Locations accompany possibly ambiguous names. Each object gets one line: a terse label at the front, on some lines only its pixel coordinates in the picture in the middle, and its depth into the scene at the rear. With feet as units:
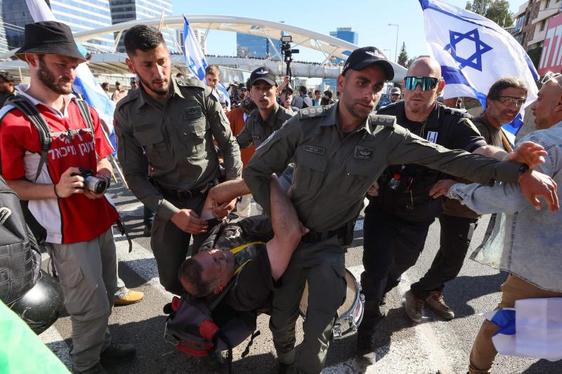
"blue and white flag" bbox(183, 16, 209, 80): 24.32
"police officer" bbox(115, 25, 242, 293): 7.61
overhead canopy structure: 149.59
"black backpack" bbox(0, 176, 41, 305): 4.20
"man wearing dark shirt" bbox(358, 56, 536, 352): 8.14
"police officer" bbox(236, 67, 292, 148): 12.69
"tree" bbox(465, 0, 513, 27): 160.56
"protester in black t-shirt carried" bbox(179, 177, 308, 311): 6.71
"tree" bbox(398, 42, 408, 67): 261.40
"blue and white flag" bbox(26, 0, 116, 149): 17.19
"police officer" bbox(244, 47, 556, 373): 6.26
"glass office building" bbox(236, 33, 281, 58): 194.27
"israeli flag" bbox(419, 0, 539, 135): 12.03
